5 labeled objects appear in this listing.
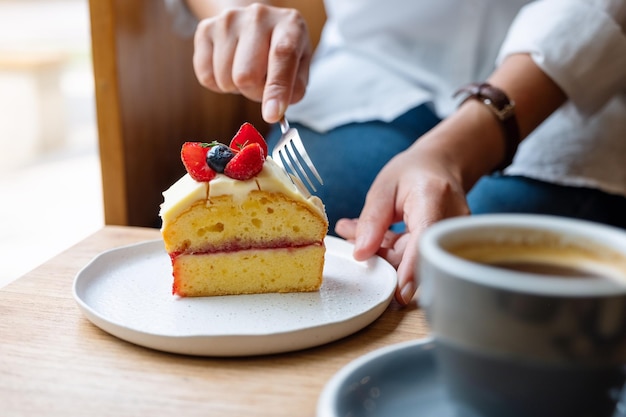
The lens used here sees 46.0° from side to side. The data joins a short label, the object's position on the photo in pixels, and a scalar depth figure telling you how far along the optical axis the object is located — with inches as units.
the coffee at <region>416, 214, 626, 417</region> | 18.0
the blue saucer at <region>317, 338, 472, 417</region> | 21.4
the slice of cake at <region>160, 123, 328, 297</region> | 35.6
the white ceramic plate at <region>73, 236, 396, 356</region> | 28.7
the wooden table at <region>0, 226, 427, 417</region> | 25.1
